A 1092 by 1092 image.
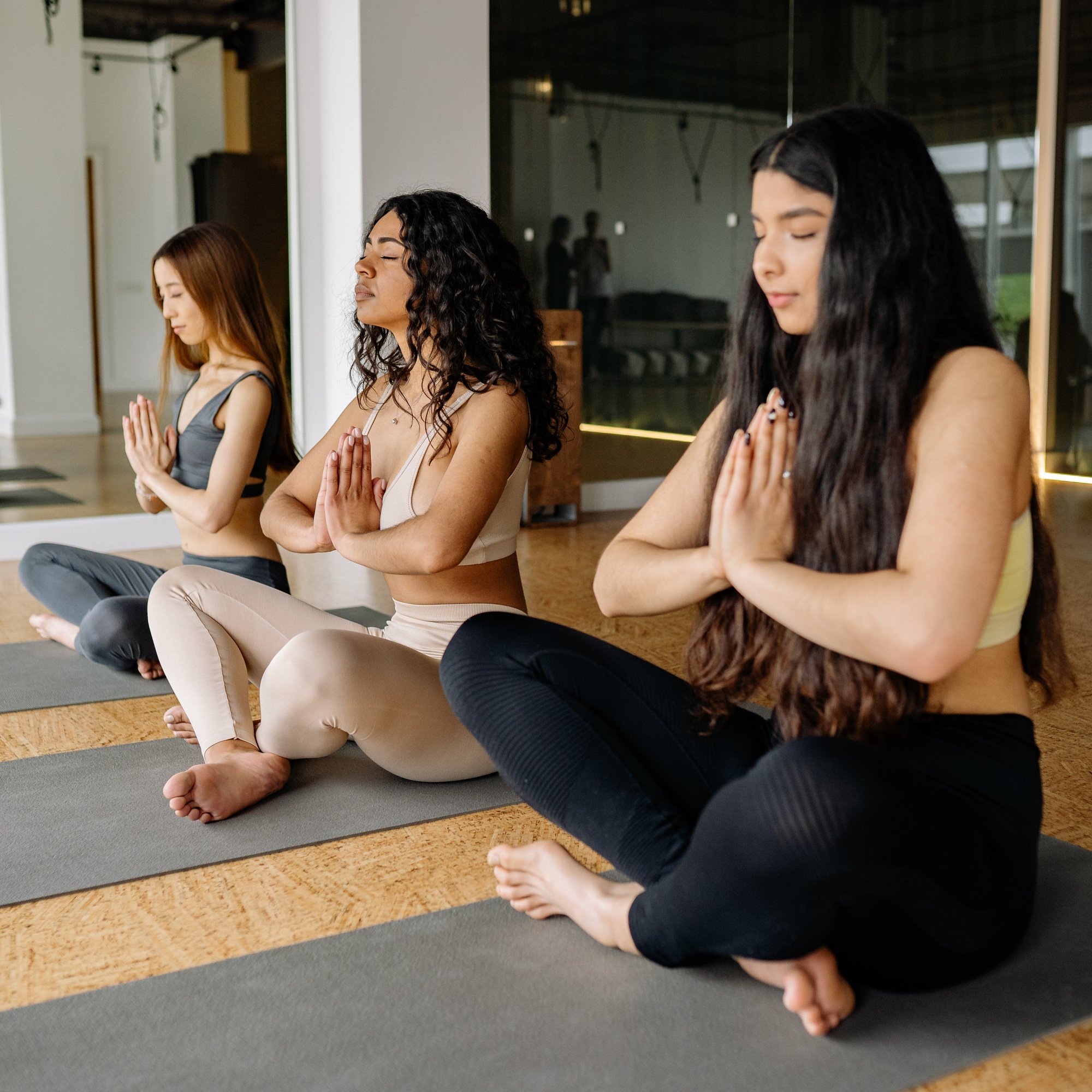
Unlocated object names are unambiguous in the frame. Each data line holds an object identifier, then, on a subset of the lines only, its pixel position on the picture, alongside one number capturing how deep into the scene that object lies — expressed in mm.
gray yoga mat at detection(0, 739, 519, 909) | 1781
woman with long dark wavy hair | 1192
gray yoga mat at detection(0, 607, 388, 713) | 2654
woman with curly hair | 1913
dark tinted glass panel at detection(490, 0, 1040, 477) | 5551
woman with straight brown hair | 2645
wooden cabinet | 5320
